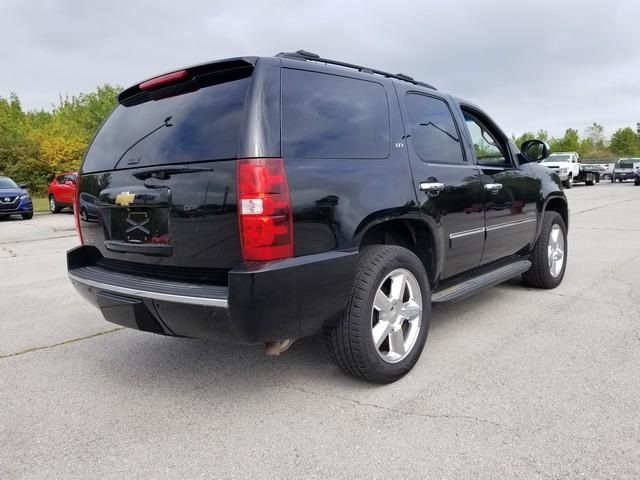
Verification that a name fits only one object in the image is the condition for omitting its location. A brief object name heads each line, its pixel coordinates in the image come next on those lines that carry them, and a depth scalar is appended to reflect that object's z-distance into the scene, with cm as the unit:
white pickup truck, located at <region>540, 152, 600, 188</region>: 2844
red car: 1816
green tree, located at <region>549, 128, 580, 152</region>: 7288
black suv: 240
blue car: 1581
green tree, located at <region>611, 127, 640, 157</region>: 7019
